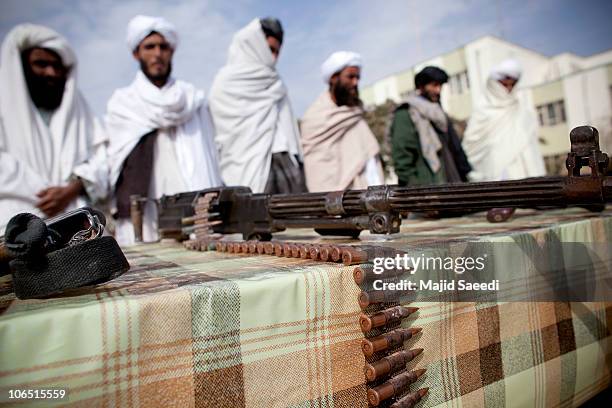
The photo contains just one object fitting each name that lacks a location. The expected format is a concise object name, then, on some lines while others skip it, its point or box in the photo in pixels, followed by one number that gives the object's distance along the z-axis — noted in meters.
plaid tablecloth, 0.66
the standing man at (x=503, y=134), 5.41
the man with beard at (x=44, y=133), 2.56
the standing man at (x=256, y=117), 3.74
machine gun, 0.99
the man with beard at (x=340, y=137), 3.97
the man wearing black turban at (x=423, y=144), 3.39
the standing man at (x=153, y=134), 2.88
